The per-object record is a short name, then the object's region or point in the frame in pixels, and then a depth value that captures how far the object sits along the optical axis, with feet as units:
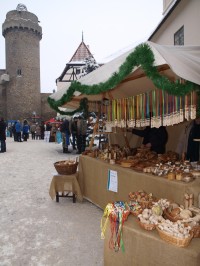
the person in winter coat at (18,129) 54.70
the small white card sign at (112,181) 12.84
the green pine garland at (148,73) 8.69
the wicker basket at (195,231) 6.95
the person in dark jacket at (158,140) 15.85
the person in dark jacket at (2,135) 38.35
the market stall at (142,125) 7.31
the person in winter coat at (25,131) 60.14
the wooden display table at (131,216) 6.56
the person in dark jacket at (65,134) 37.91
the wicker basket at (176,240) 6.46
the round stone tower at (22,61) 108.99
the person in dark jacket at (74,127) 36.55
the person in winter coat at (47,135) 58.33
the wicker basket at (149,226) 7.43
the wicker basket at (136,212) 8.34
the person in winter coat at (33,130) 71.60
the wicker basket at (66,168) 15.33
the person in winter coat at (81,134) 34.24
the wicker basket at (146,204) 8.89
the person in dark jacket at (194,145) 14.40
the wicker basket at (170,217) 7.77
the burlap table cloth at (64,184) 15.42
